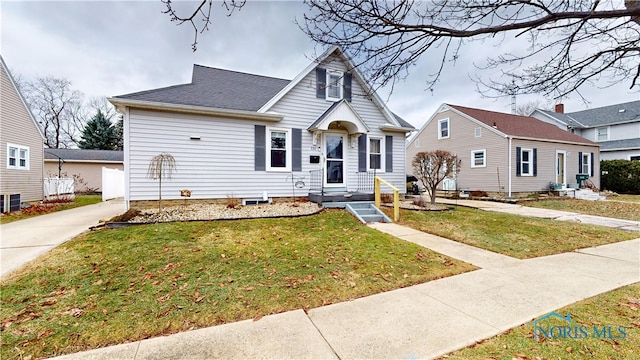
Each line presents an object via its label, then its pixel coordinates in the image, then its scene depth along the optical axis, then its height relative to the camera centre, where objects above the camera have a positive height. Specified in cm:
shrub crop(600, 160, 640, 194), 1926 +14
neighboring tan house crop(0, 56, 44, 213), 1130 +144
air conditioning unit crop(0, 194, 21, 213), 1056 -89
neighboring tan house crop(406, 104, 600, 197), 1583 +182
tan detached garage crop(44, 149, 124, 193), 2062 +126
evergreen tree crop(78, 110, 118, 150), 2970 +522
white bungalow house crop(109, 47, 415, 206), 841 +159
